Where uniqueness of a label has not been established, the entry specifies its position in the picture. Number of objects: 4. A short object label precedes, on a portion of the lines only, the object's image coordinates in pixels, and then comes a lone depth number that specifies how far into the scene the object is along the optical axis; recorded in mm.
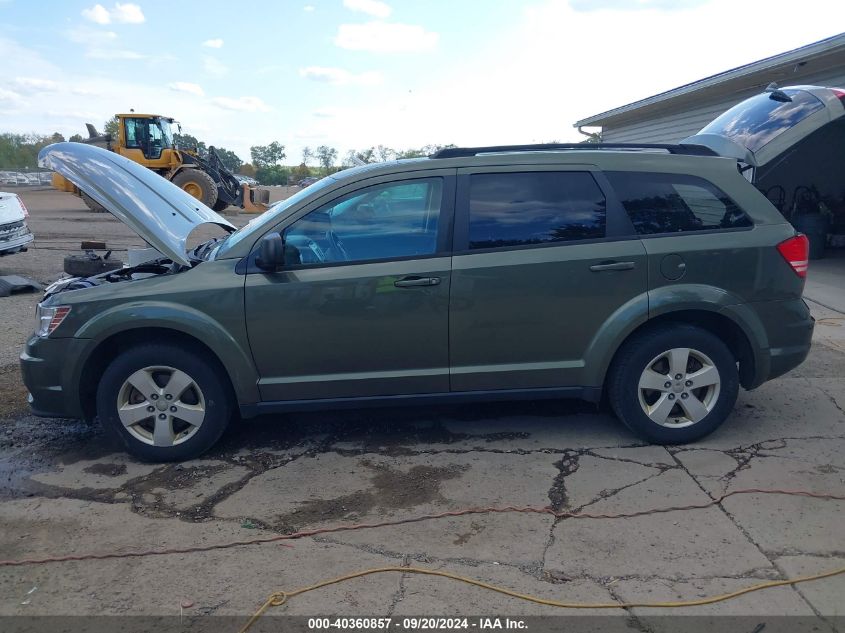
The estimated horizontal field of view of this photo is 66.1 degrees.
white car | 9805
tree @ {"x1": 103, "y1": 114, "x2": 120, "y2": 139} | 60909
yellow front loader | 20719
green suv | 3947
